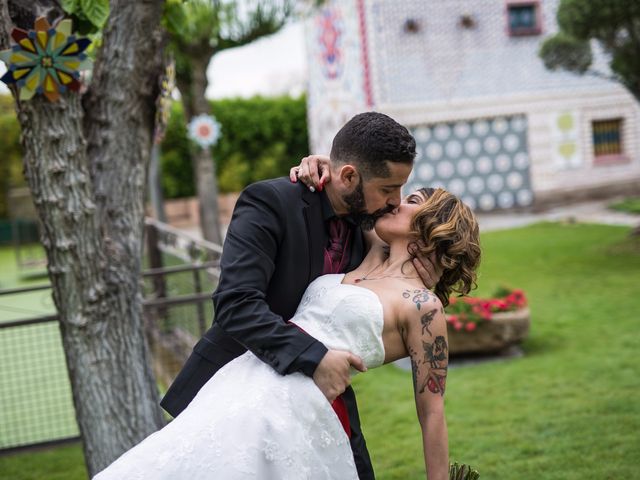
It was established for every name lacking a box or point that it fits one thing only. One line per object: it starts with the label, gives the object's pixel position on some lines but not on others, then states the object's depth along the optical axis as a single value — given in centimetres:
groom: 260
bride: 250
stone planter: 725
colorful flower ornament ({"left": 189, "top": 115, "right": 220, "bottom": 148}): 1379
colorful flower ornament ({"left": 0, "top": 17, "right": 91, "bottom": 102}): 357
